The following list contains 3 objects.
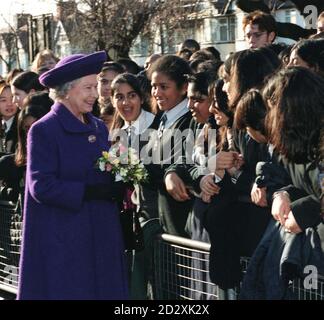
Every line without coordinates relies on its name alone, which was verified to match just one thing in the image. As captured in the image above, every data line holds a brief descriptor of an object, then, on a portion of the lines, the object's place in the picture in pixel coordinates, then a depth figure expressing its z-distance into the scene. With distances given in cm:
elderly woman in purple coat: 507
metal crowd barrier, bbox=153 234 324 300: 506
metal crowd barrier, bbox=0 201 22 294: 694
